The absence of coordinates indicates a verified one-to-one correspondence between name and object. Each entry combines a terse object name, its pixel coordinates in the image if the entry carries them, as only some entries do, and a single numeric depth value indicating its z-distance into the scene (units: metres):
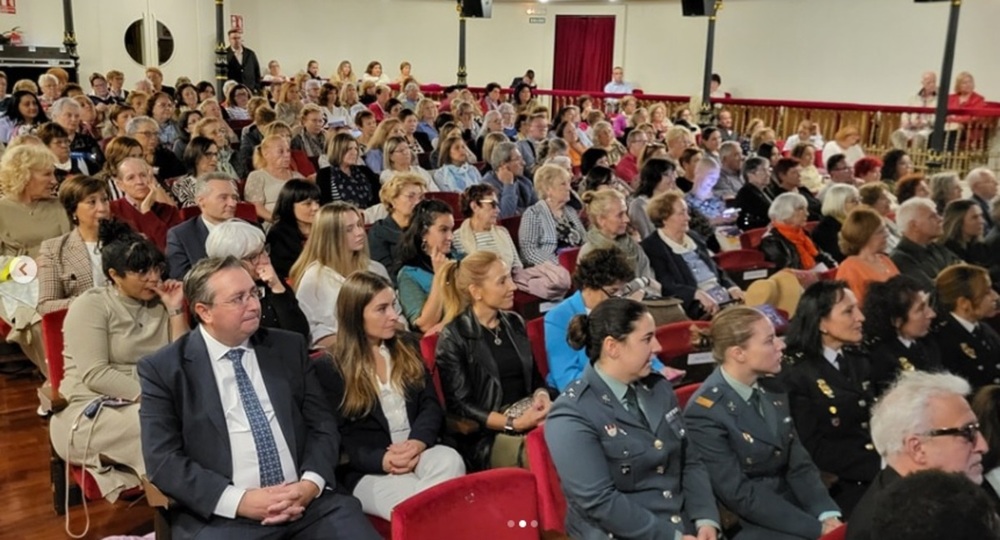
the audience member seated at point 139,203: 4.71
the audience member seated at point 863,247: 4.48
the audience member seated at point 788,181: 6.87
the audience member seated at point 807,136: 9.63
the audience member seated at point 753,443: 2.65
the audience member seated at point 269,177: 5.86
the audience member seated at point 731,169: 7.22
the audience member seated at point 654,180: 5.60
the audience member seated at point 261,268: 3.21
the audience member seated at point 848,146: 9.05
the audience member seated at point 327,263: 3.78
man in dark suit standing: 13.45
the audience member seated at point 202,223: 4.02
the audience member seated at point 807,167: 7.76
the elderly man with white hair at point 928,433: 2.25
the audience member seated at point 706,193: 6.42
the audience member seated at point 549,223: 5.19
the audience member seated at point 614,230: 4.67
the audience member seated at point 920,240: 4.93
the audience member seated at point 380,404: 2.76
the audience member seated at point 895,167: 7.41
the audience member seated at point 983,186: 6.37
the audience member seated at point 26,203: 4.27
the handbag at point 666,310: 4.23
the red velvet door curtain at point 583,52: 17.22
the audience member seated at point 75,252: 3.65
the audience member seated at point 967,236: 5.35
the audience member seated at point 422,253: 4.13
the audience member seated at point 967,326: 3.85
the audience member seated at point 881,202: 5.66
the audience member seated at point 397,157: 6.18
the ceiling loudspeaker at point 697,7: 11.47
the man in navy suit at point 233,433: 2.36
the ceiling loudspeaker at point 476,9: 12.76
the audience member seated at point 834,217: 5.73
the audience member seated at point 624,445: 2.43
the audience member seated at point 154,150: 6.20
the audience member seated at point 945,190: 6.14
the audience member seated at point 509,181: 6.30
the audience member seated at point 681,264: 4.71
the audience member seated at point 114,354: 2.84
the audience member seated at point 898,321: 3.45
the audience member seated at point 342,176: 6.02
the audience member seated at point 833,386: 3.00
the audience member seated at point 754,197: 6.51
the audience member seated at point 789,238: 5.41
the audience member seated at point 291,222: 4.32
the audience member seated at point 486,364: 3.07
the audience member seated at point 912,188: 6.17
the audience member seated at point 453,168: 6.89
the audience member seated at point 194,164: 5.63
